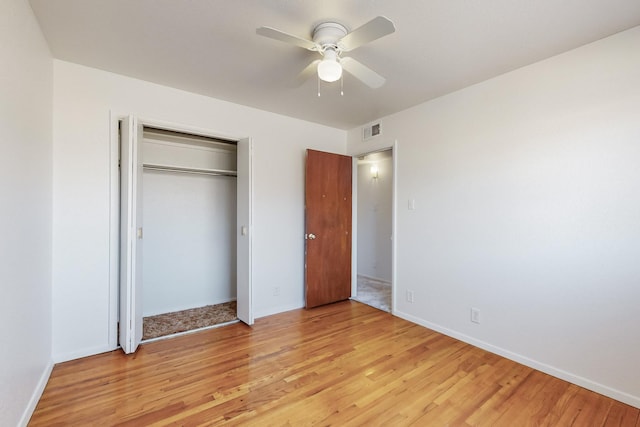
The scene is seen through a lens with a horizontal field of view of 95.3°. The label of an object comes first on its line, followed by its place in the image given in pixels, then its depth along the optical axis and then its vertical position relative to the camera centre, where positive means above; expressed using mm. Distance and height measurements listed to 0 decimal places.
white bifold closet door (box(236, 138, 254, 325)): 3191 -156
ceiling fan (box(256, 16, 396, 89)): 1599 +1043
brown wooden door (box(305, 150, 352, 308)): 3773 -154
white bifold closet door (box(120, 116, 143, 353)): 2533 -141
